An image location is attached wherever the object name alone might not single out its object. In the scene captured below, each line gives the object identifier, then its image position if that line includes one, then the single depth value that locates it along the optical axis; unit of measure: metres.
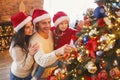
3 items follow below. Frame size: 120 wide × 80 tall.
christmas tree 1.78
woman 2.42
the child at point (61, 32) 2.49
